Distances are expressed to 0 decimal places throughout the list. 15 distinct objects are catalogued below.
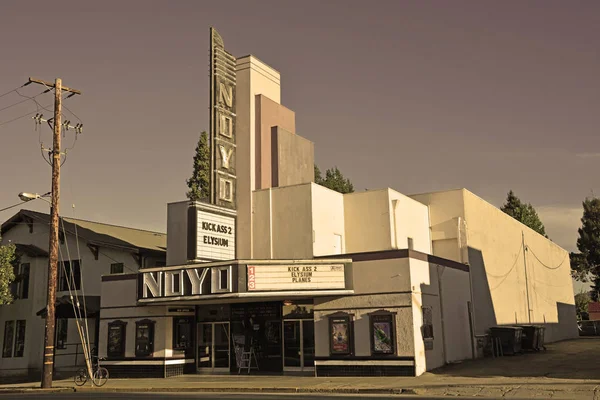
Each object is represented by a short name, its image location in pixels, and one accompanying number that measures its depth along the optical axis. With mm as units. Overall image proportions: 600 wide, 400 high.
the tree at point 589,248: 82688
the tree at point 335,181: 65125
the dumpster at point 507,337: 29516
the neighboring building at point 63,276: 35188
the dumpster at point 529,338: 31125
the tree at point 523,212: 77062
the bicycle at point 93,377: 25141
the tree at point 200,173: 47281
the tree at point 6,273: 34000
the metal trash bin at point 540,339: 31812
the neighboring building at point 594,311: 65312
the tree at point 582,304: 83562
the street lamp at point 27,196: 25000
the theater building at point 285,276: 24188
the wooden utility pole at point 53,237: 24469
